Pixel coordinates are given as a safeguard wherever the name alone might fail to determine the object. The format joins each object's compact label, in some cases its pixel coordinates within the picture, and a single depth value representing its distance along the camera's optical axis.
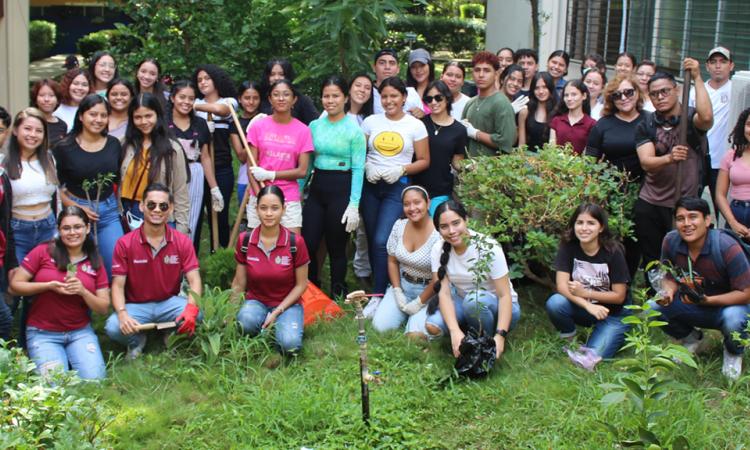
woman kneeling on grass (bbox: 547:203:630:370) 5.30
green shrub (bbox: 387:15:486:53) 31.78
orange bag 6.00
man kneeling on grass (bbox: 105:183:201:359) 5.47
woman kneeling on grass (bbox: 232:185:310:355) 5.61
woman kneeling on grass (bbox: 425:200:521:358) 5.37
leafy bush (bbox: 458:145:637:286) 5.73
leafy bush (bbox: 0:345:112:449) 3.65
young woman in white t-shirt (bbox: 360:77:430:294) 6.35
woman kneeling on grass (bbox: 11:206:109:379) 5.18
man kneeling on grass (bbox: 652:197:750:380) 4.98
